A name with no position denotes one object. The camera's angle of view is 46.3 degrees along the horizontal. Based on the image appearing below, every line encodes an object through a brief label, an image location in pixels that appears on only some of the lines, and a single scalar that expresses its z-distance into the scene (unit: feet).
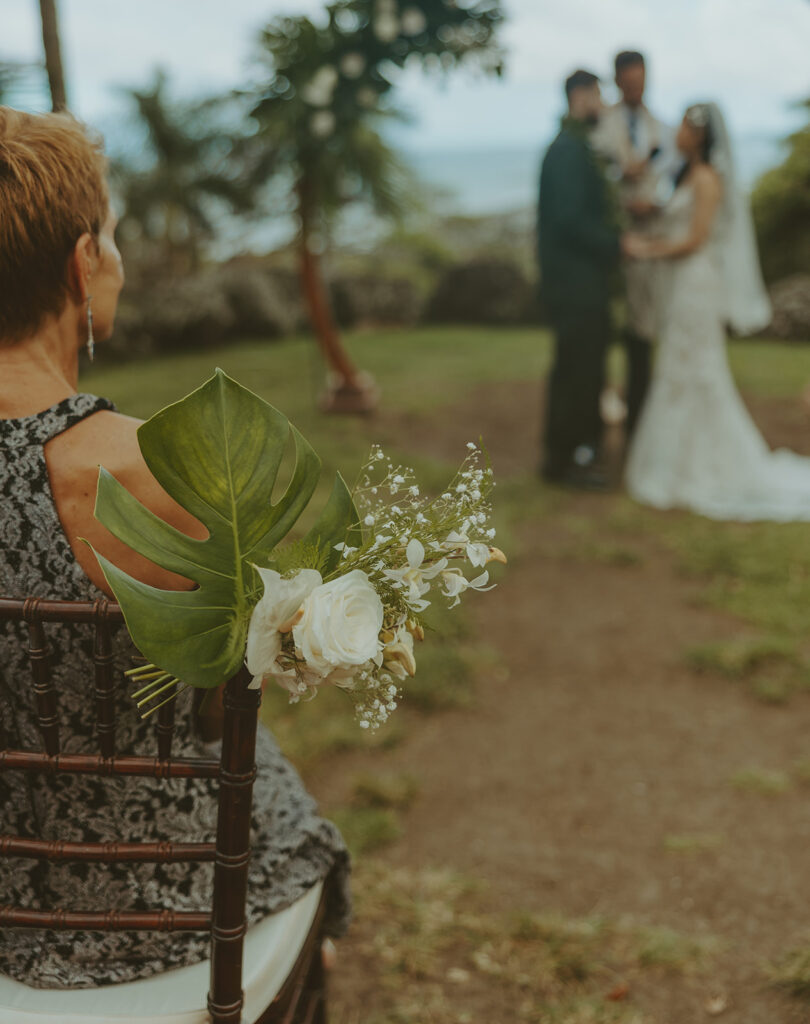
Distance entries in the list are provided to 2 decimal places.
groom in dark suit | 17.94
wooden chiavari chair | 3.62
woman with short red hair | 4.24
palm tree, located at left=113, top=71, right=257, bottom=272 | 40.70
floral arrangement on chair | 3.28
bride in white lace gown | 18.88
